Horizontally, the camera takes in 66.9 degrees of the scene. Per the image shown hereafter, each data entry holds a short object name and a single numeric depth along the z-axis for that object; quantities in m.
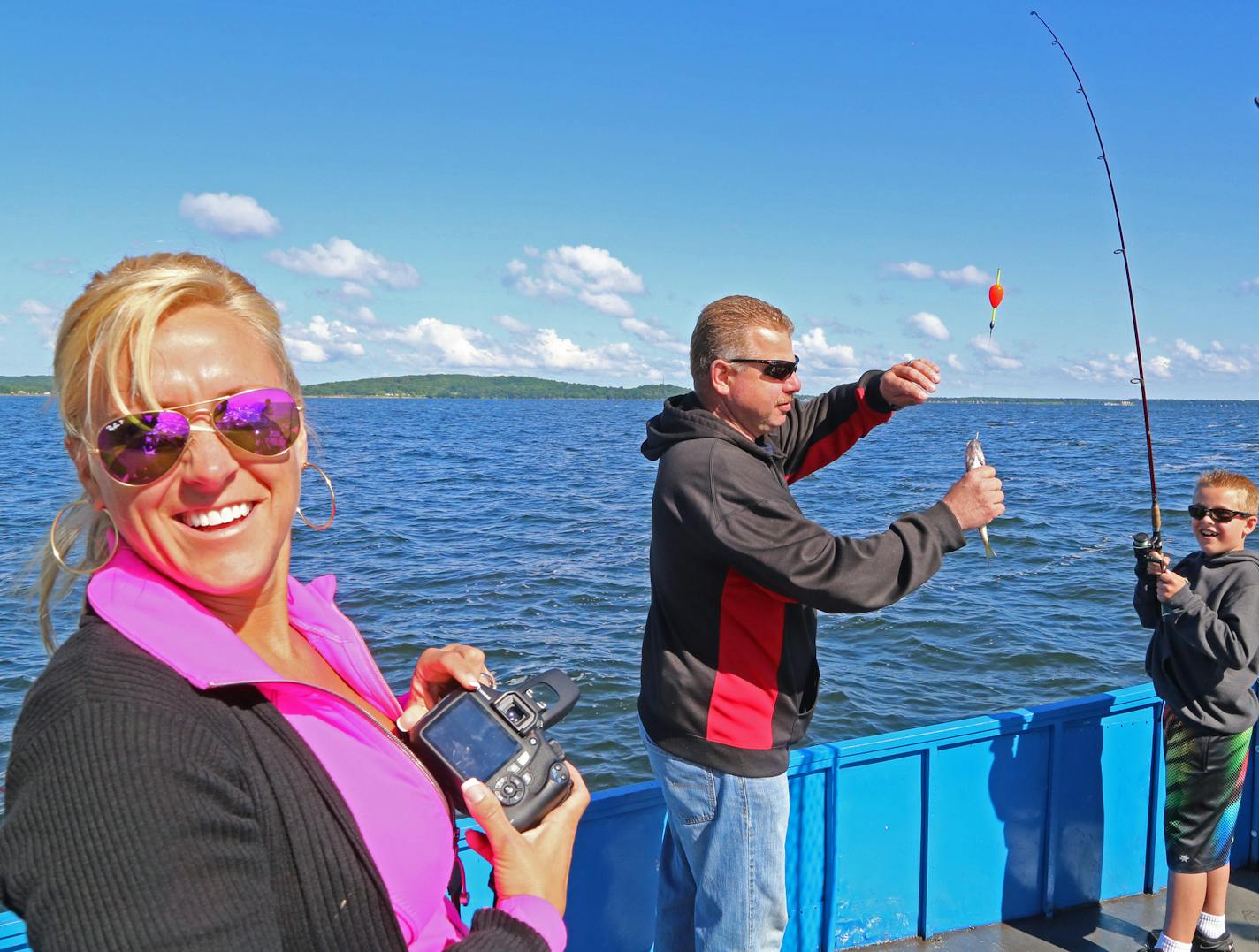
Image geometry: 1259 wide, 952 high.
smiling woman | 1.10
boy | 3.75
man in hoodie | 2.67
